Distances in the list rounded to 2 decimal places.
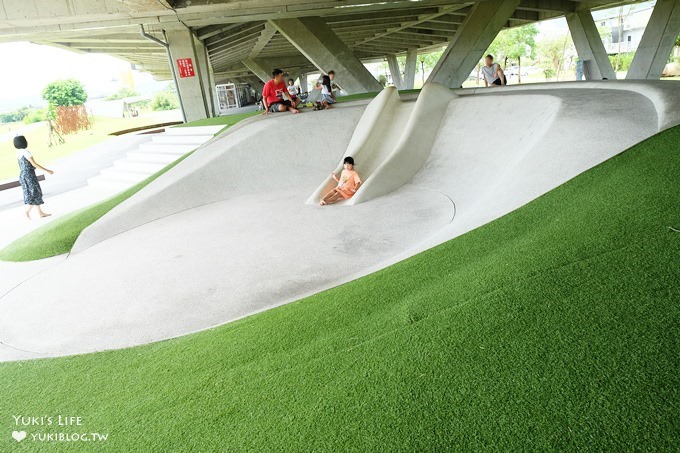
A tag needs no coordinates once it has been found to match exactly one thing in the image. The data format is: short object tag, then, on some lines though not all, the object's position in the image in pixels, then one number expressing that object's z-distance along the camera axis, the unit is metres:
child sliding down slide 8.55
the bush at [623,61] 37.19
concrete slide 5.12
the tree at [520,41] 48.91
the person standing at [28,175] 9.68
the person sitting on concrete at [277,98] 12.21
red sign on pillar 16.91
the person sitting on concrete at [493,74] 13.43
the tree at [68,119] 25.90
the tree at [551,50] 51.28
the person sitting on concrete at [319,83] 12.75
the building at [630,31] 46.78
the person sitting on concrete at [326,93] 12.49
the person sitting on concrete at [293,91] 12.78
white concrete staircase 13.02
